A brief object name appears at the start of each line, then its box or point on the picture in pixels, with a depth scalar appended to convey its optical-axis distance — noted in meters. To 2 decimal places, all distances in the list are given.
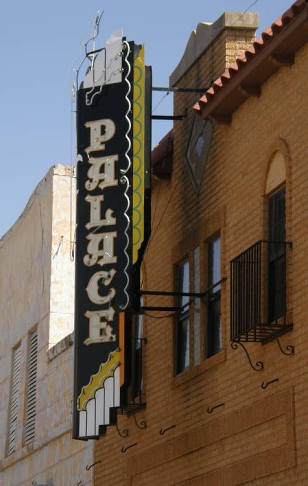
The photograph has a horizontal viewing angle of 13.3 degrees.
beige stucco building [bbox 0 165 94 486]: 28.08
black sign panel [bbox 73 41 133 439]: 20.44
